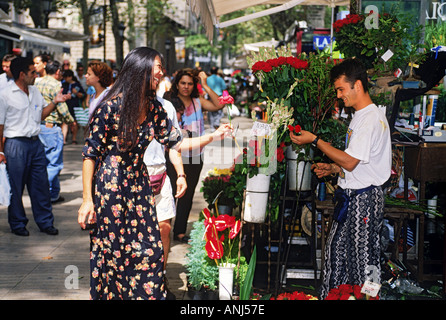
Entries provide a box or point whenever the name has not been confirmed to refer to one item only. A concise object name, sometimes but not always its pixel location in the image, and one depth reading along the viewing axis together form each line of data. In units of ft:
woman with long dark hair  11.96
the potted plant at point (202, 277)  16.60
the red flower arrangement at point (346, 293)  11.73
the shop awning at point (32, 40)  44.91
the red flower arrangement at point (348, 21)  18.79
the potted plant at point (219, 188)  20.59
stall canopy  20.30
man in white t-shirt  13.23
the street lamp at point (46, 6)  67.87
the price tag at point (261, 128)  15.20
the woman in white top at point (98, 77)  22.06
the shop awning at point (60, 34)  68.18
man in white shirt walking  22.20
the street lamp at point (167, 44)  117.20
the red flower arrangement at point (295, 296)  11.98
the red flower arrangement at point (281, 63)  15.81
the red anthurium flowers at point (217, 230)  15.49
